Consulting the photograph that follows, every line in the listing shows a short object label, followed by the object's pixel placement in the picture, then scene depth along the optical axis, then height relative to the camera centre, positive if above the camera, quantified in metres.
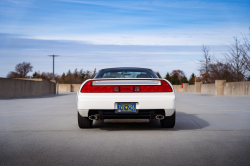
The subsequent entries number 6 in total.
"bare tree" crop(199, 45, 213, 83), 53.72 +2.78
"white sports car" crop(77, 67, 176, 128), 5.23 -0.34
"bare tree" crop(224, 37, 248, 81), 41.45 +2.25
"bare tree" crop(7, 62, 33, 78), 76.69 +2.77
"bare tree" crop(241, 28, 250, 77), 37.46 +3.32
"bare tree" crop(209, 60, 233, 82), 45.14 +1.70
